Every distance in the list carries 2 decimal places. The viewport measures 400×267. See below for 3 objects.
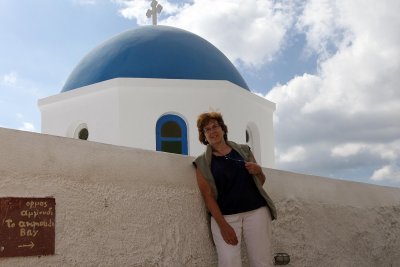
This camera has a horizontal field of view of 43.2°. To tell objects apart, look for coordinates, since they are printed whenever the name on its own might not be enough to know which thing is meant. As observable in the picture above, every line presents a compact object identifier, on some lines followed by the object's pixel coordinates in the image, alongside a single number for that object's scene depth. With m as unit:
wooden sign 2.18
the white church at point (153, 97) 8.05
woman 2.76
